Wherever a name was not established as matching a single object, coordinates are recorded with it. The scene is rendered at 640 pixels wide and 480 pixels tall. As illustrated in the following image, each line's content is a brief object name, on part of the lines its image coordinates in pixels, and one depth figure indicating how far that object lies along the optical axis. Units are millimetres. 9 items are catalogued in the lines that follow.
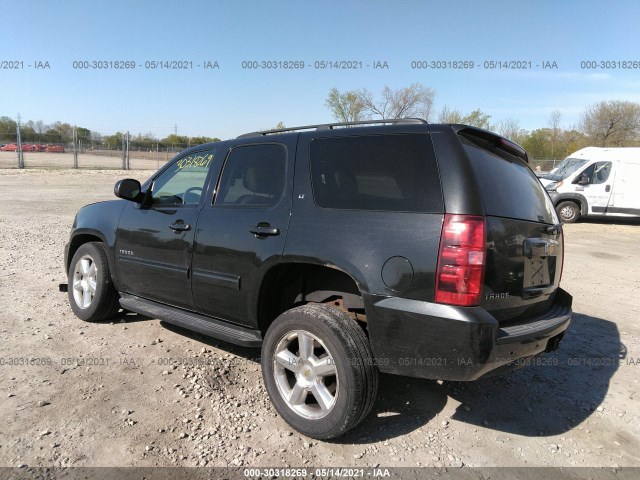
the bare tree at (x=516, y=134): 53894
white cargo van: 14086
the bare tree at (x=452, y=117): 41469
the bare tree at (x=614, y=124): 46469
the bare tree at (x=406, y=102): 41656
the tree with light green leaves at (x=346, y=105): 44594
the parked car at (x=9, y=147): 31103
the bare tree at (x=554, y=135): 54781
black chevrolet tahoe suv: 2523
